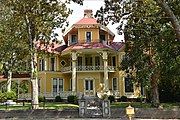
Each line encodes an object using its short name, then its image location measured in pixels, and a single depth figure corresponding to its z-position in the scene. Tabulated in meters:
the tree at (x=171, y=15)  16.92
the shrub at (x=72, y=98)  36.38
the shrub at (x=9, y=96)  36.28
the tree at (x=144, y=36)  21.31
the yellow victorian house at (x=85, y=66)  39.28
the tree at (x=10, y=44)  25.90
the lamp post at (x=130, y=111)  12.77
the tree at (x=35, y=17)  22.32
